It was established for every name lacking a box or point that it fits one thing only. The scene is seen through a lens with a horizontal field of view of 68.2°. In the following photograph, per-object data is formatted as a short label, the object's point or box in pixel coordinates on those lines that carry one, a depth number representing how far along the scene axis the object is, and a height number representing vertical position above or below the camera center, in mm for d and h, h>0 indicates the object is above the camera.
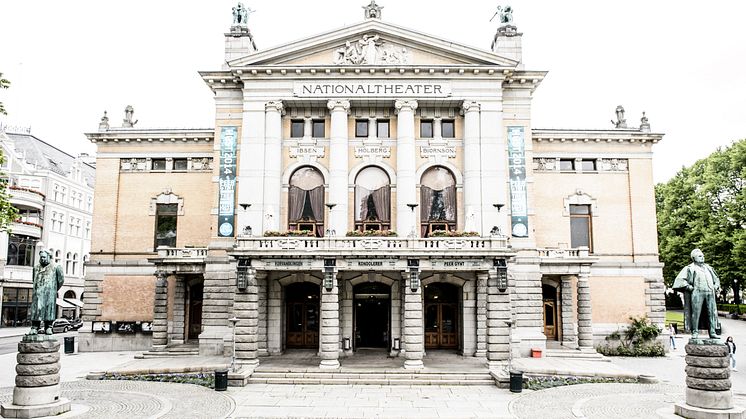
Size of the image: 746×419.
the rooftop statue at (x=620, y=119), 38812 +10987
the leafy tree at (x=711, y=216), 49625 +5844
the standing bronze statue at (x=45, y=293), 18766 -679
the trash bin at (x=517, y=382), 22703 -4383
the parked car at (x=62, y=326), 48875 -4733
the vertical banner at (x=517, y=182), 31688 +5386
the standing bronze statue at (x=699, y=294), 18172 -606
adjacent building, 52906 +5695
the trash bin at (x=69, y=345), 33531 -4334
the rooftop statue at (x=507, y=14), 34500 +16242
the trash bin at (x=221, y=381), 22688 -4379
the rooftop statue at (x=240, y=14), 35062 +16471
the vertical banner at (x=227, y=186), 32156 +5127
